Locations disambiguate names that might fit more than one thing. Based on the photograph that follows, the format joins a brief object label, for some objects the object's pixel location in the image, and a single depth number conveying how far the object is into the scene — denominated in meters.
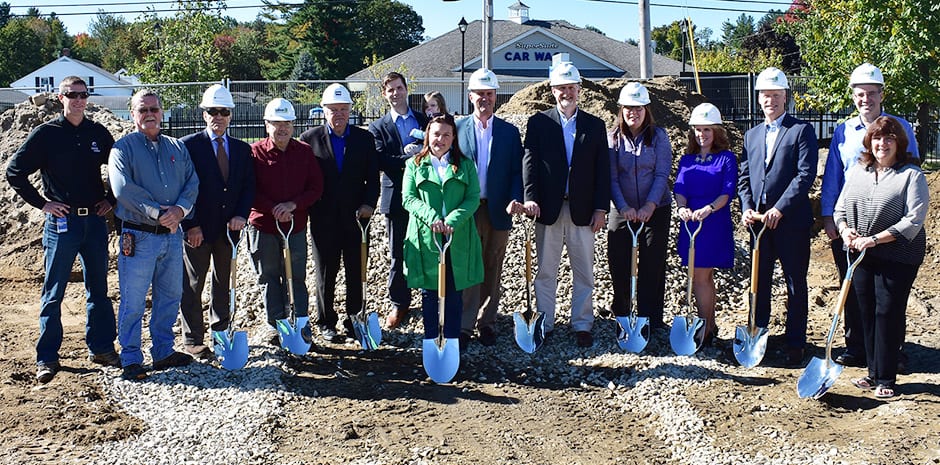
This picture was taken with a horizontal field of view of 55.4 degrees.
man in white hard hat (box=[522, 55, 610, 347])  6.92
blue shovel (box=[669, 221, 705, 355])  6.92
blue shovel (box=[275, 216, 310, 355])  6.94
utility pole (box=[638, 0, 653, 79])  16.39
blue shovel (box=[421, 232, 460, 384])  6.52
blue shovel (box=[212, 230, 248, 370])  6.66
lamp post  27.98
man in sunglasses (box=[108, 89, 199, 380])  6.29
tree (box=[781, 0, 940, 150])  14.48
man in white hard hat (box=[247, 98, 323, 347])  6.89
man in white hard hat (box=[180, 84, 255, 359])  6.69
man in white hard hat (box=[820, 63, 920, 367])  6.21
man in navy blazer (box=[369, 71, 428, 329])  7.35
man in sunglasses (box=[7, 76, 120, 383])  6.38
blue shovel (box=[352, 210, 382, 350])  7.30
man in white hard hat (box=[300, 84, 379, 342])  7.13
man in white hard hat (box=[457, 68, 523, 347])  6.95
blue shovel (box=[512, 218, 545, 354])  7.11
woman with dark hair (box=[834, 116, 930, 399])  5.69
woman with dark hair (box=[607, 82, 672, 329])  6.93
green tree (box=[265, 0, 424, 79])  48.53
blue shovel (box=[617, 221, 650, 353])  7.05
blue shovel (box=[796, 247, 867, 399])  5.90
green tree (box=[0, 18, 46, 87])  61.17
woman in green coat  6.47
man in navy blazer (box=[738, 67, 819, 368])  6.46
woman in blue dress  6.75
